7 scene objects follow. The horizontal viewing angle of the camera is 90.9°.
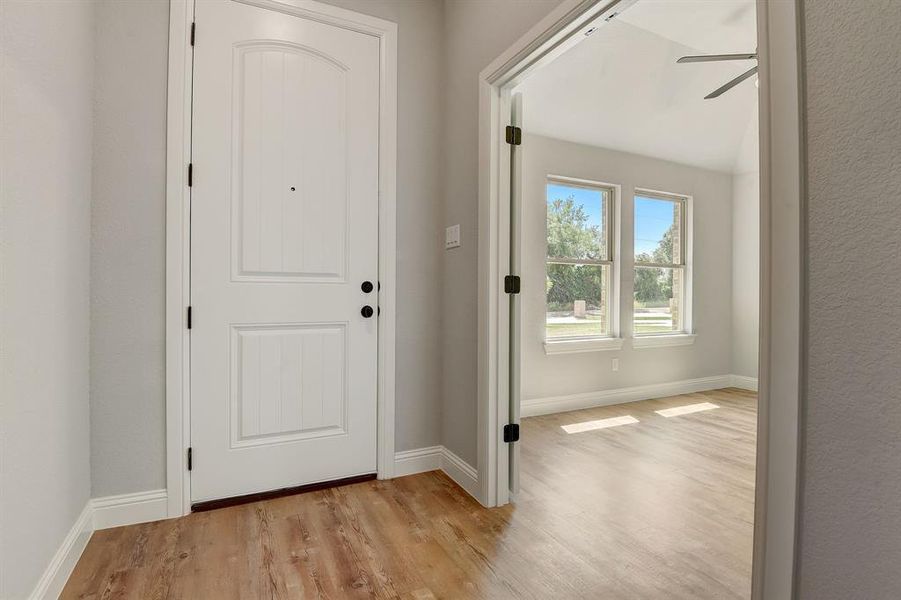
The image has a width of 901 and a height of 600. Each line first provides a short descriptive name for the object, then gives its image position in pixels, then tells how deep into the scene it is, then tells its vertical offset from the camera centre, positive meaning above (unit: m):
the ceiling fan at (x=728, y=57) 2.45 +1.38
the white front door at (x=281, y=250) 2.02 +0.24
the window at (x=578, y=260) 4.00 +0.38
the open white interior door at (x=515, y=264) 2.11 +0.18
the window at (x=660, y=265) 4.51 +0.39
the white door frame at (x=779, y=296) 0.97 +0.02
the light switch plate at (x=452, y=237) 2.35 +0.35
